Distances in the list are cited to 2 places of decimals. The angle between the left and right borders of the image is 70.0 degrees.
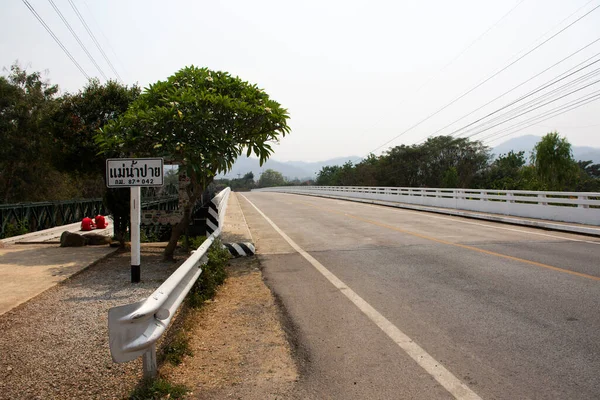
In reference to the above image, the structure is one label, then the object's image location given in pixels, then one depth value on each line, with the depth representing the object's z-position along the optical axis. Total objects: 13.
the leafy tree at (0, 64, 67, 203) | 23.25
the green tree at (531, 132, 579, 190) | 50.75
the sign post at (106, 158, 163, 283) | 6.84
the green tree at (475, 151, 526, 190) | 65.20
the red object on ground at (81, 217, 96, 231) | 13.34
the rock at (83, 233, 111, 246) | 11.12
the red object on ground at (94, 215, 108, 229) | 13.90
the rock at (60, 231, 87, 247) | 10.57
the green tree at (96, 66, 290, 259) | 8.38
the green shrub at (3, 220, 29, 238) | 13.40
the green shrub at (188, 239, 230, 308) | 5.97
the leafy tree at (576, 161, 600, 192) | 65.51
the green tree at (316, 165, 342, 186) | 112.67
